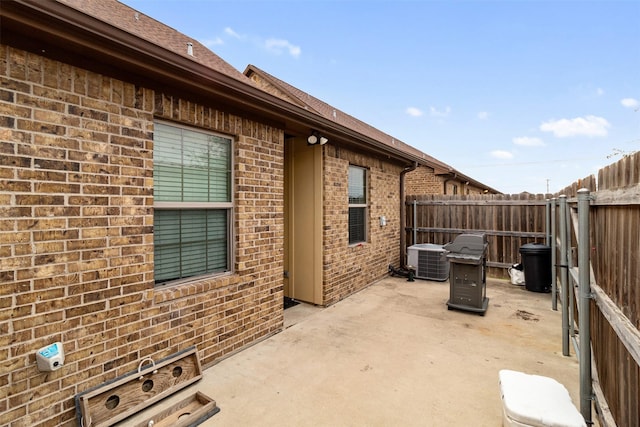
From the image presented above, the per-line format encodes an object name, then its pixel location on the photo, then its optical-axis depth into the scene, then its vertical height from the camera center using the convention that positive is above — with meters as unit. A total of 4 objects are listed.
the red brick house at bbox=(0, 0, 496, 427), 2.09 +0.14
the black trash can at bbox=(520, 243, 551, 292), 6.27 -1.12
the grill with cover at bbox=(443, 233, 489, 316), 4.96 -1.00
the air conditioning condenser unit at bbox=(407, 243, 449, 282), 7.26 -1.19
